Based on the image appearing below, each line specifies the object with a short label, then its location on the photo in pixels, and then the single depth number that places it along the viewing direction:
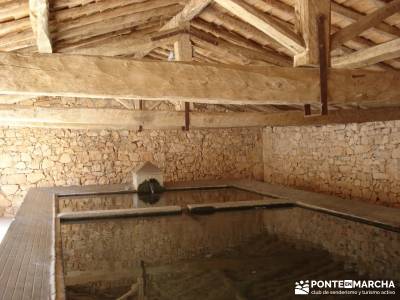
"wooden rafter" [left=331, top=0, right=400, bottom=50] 3.14
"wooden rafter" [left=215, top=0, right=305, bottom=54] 3.00
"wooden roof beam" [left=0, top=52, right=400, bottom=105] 2.55
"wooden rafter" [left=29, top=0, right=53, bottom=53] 3.27
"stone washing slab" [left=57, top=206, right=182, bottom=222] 4.73
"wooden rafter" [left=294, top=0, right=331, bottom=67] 2.96
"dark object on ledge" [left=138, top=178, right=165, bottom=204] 6.94
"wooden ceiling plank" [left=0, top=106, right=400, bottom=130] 5.91
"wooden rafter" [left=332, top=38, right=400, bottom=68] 3.72
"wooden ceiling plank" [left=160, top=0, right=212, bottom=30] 4.69
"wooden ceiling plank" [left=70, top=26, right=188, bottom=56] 5.41
